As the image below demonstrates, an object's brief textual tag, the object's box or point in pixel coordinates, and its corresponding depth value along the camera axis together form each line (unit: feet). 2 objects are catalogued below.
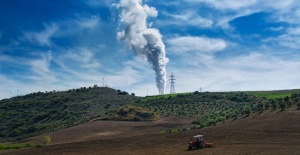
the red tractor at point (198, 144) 110.87
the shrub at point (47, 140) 177.43
